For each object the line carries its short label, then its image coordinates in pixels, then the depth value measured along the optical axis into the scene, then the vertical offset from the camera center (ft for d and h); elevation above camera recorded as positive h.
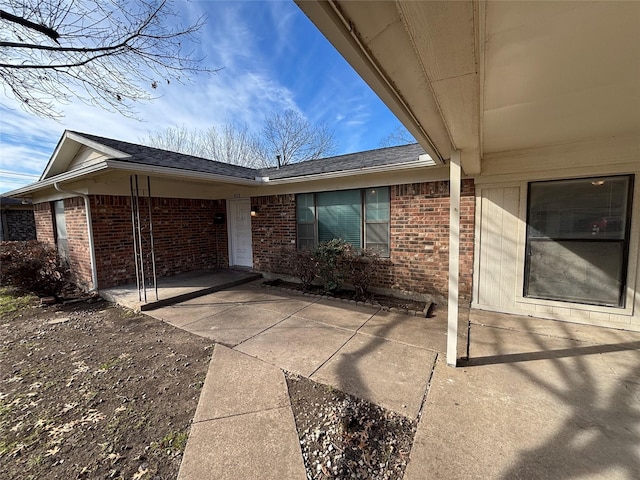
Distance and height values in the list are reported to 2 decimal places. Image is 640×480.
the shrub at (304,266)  18.93 -3.24
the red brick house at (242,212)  15.92 +0.97
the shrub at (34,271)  18.60 -3.12
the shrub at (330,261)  17.65 -2.73
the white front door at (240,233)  25.48 -0.90
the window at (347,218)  17.83 +0.33
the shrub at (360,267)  17.31 -3.12
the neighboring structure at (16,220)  45.06 +1.61
